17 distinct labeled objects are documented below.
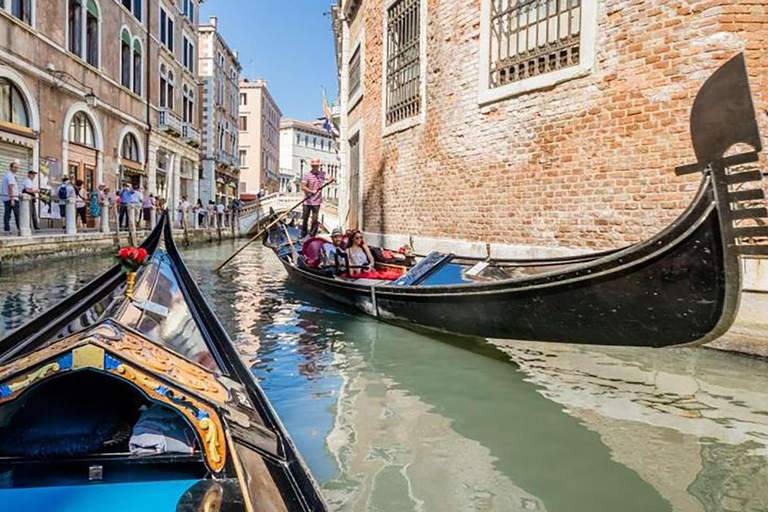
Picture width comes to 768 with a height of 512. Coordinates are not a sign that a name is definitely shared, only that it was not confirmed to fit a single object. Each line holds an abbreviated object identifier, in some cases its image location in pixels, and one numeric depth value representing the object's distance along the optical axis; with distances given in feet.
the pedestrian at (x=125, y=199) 38.27
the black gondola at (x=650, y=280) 8.47
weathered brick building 13.35
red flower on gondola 6.48
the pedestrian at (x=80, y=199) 34.06
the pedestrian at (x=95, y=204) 35.60
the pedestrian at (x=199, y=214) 60.43
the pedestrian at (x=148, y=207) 45.01
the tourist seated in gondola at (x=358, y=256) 19.65
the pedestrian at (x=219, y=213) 64.54
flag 51.63
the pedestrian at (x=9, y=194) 26.40
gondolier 28.81
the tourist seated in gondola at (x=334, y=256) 19.66
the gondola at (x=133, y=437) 4.16
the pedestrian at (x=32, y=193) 28.07
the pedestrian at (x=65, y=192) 31.73
